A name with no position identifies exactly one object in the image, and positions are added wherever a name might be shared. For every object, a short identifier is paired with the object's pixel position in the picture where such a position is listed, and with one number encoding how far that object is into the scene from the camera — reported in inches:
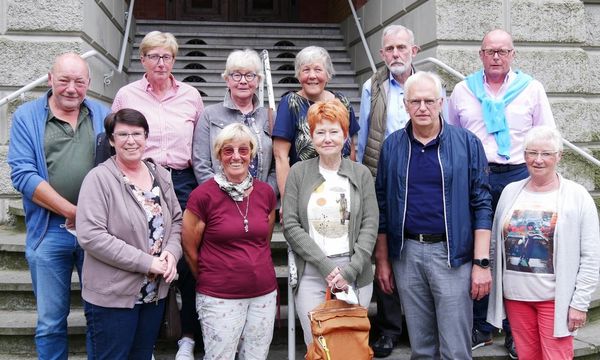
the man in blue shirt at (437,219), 139.3
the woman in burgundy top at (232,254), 135.9
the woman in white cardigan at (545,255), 134.0
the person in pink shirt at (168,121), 160.1
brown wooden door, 467.2
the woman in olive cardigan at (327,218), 139.1
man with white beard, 171.5
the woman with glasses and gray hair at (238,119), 157.2
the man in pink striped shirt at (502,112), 168.6
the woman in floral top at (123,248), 125.6
